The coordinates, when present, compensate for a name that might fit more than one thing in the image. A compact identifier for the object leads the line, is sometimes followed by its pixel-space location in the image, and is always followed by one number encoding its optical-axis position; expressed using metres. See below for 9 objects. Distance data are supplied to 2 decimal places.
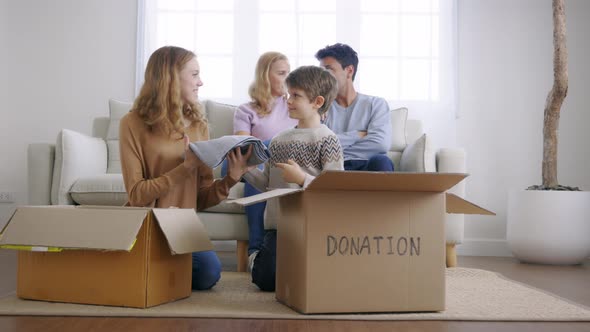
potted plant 3.16
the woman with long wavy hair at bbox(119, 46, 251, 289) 1.79
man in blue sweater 2.51
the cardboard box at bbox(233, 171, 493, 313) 1.47
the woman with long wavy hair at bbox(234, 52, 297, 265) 2.67
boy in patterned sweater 1.78
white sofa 2.67
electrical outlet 3.83
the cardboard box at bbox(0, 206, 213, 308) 1.54
